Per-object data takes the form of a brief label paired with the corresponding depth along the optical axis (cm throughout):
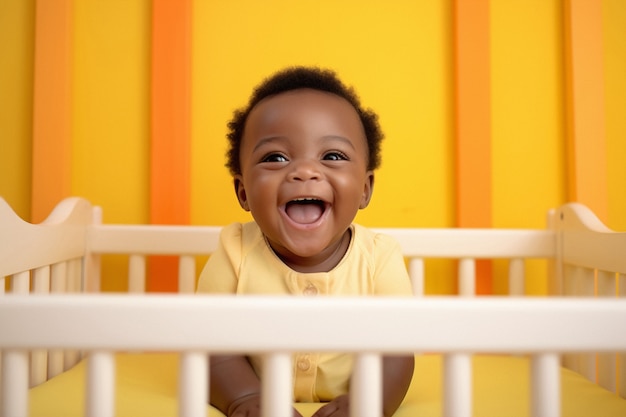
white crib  38
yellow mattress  67
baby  68
